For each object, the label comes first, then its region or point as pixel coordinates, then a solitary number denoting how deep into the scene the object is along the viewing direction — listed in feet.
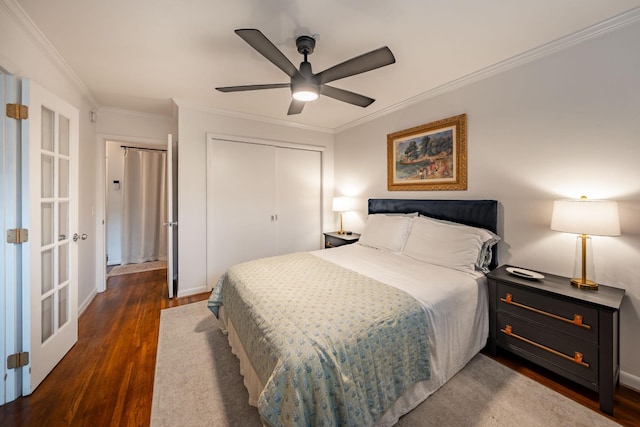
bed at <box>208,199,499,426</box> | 3.65
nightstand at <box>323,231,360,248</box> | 12.17
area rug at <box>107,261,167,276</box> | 14.06
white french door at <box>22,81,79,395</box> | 5.40
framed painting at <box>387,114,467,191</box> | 8.77
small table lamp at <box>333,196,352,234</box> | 13.08
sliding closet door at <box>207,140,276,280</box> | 11.31
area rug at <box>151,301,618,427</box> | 4.87
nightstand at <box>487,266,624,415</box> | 5.01
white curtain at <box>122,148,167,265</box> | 15.76
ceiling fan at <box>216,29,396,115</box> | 4.88
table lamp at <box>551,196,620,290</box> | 5.26
